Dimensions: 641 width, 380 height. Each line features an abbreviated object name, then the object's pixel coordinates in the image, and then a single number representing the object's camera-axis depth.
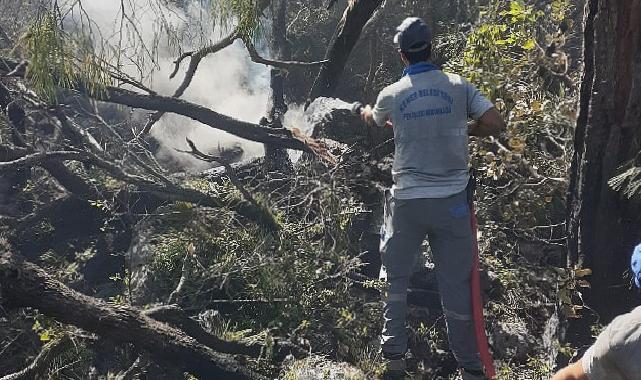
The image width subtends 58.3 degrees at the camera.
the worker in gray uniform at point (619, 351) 1.49
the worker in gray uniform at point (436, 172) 2.66
